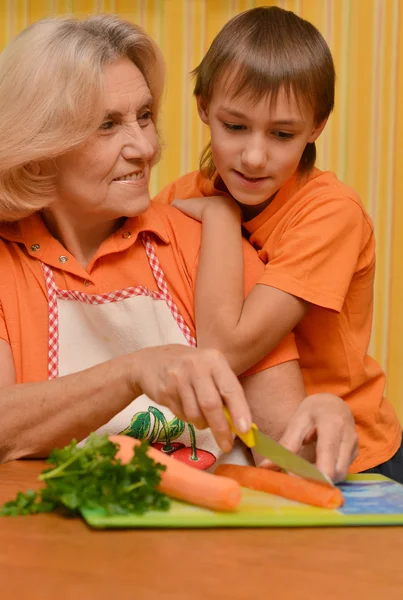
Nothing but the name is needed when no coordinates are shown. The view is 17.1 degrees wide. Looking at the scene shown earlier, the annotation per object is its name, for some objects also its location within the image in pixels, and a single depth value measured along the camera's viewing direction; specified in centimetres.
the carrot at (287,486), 114
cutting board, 110
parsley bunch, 110
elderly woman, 145
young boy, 144
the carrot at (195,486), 111
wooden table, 99
